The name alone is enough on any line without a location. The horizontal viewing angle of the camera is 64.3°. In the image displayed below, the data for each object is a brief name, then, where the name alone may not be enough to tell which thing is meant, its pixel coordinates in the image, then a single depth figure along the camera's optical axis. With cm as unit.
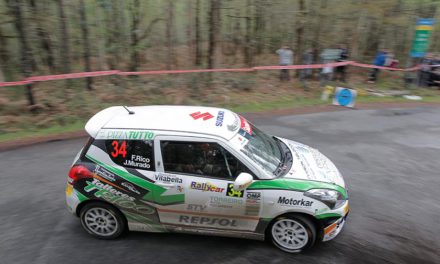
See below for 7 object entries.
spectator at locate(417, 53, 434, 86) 1536
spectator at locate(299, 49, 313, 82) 1531
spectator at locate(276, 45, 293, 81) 1544
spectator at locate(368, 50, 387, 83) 1600
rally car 437
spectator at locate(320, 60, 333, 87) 1504
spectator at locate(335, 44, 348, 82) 1535
